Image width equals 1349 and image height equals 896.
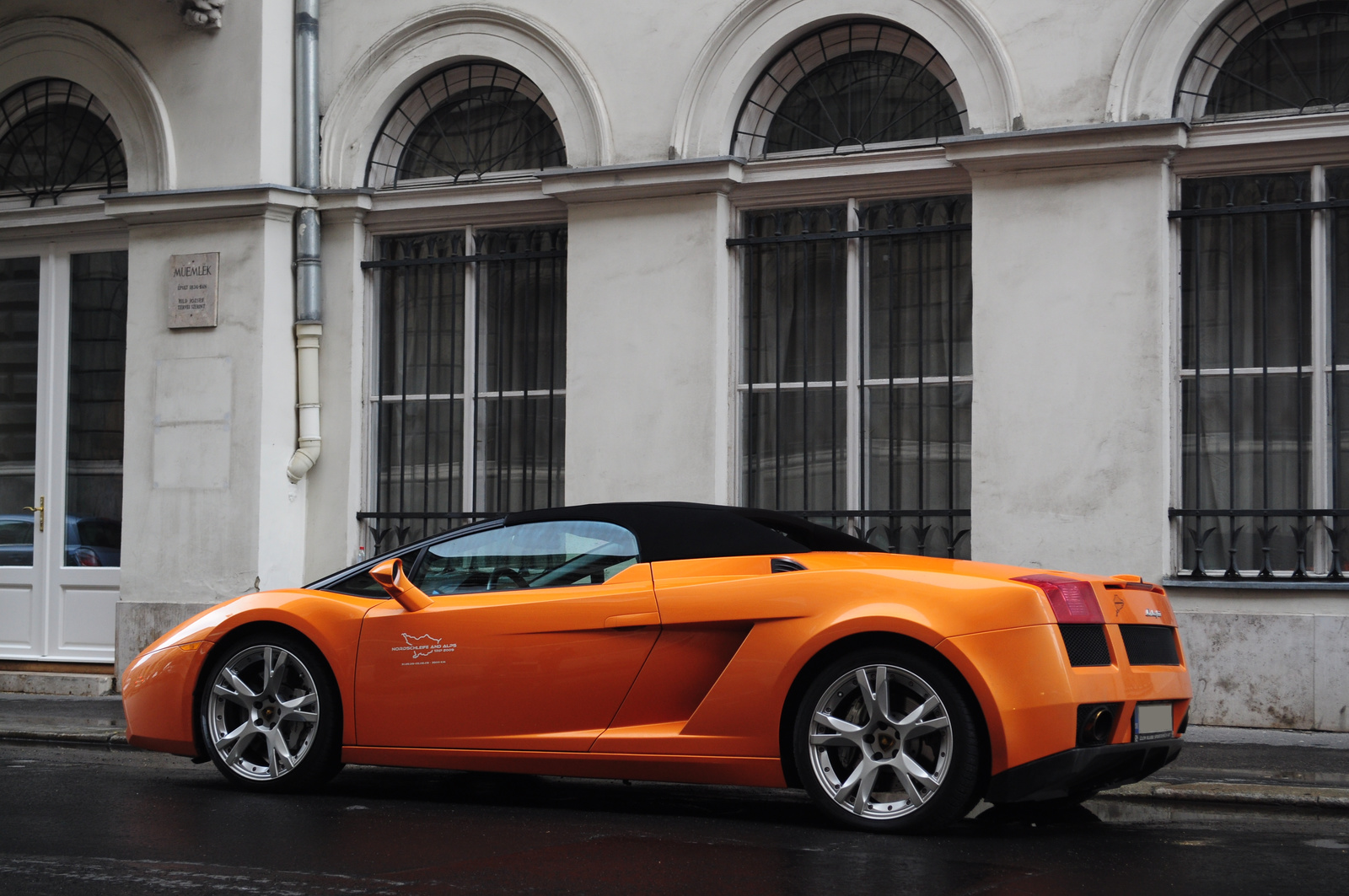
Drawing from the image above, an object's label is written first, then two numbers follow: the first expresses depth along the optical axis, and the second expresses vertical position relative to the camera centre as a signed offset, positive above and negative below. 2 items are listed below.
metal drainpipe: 11.49 +1.59
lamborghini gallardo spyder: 5.53 -0.75
